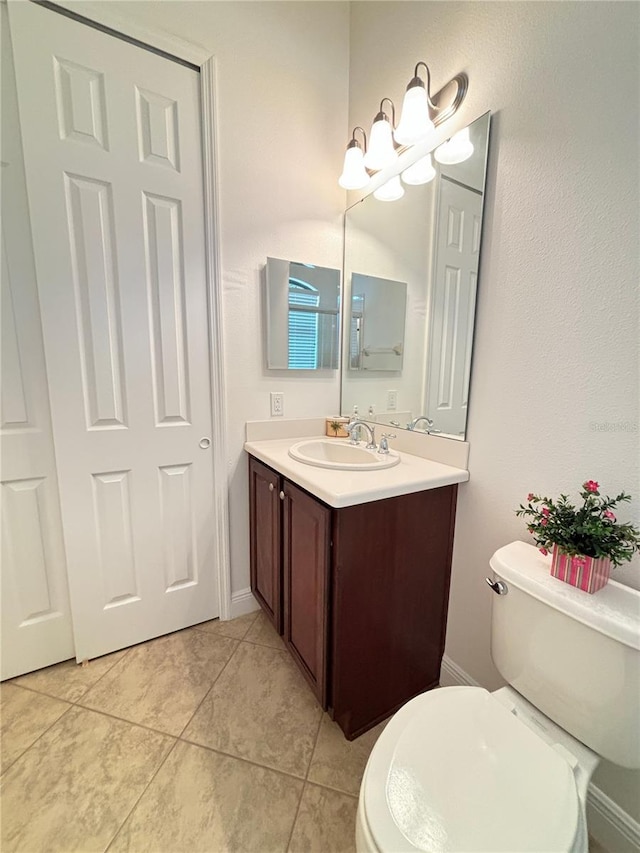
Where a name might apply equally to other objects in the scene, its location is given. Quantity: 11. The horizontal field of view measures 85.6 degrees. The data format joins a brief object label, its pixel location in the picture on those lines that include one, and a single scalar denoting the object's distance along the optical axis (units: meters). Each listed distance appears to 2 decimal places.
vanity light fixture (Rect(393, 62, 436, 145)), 1.13
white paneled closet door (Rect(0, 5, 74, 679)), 1.19
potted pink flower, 0.77
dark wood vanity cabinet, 1.05
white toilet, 0.60
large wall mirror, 1.18
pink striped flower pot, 0.78
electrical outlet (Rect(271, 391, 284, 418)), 1.68
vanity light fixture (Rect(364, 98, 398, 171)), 1.31
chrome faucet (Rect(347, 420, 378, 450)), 1.52
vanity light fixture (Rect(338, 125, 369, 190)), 1.45
